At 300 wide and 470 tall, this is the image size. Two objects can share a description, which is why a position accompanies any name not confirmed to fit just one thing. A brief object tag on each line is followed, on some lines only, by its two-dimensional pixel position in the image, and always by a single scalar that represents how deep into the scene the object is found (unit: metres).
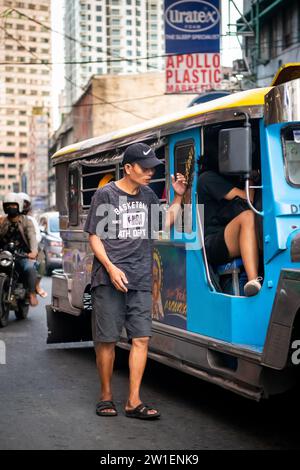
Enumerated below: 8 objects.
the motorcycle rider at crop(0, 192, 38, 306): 12.79
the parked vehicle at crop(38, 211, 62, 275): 23.38
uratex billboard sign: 20.78
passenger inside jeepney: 6.26
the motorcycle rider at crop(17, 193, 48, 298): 12.81
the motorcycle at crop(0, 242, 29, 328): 12.46
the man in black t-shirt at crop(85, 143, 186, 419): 6.56
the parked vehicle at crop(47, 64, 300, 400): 5.71
